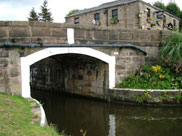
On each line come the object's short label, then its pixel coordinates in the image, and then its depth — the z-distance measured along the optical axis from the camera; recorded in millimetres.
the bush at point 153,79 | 7579
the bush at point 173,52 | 7848
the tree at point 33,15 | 29762
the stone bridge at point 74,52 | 6246
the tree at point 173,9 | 28606
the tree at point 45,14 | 30331
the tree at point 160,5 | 28219
